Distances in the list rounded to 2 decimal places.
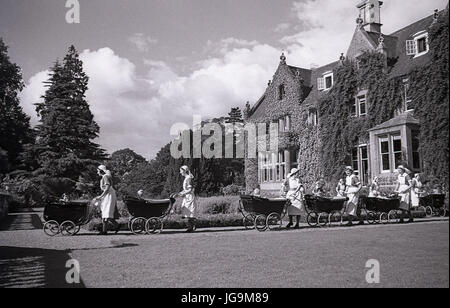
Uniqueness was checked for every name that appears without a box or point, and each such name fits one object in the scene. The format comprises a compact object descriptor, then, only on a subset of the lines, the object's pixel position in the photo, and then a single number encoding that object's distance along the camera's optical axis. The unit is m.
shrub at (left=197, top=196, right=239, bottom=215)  16.47
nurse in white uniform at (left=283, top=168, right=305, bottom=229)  10.96
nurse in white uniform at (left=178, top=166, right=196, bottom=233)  10.92
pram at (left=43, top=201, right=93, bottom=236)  10.02
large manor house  16.45
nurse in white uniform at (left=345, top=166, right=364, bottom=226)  10.64
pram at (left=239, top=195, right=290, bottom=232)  10.41
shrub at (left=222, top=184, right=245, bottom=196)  29.02
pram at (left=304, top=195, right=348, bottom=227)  10.62
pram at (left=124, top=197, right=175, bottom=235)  10.40
